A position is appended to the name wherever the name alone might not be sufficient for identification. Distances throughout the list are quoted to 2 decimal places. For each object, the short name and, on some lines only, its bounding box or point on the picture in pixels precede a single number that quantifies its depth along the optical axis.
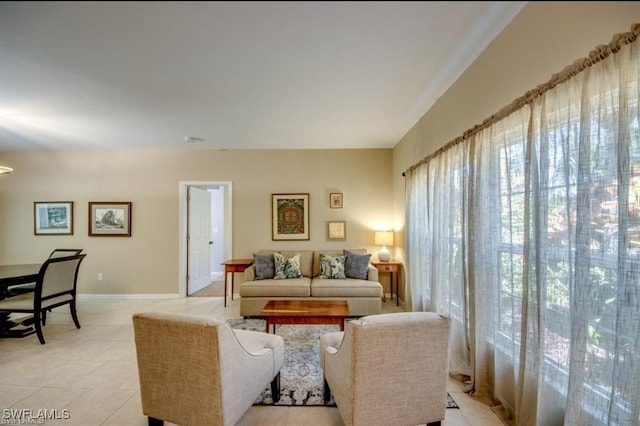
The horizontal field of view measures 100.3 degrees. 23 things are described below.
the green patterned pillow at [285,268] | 3.95
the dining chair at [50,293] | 2.82
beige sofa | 3.61
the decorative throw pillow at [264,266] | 3.94
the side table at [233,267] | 4.16
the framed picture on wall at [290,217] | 4.67
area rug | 1.94
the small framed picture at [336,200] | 4.68
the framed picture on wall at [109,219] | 4.65
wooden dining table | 2.76
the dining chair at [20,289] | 3.20
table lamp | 4.29
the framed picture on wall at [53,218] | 4.66
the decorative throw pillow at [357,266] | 3.93
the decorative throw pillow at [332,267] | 3.94
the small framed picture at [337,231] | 4.64
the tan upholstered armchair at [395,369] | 1.36
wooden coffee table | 2.54
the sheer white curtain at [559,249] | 1.04
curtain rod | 1.02
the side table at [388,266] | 4.16
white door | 4.86
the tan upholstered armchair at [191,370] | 1.37
